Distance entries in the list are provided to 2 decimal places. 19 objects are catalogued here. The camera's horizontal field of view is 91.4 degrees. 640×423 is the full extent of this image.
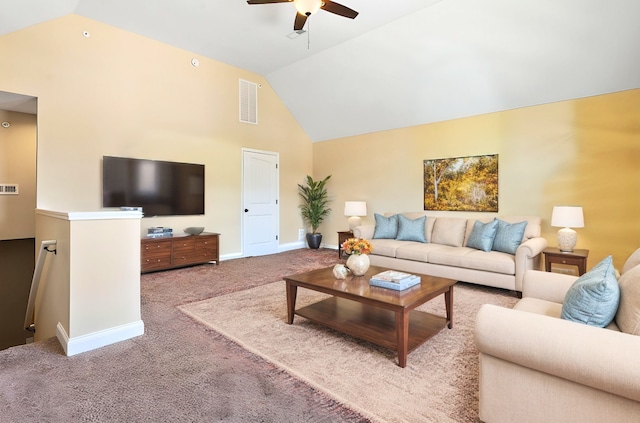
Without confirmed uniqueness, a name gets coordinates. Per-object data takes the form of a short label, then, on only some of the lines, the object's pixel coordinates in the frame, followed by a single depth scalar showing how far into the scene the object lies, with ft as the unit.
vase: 9.45
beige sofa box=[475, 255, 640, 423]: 3.93
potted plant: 23.49
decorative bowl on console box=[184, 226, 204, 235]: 17.26
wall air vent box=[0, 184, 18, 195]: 18.28
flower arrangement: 9.46
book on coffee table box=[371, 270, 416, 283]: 8.41
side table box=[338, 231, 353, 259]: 19.74
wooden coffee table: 7.13
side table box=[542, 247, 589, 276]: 11.60
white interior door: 20.66
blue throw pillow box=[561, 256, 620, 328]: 4.86
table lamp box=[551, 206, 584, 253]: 12.10
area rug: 5.76
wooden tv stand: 15.26
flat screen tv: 15.11
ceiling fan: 9.59
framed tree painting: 15.90
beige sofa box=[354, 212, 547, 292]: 12.14
